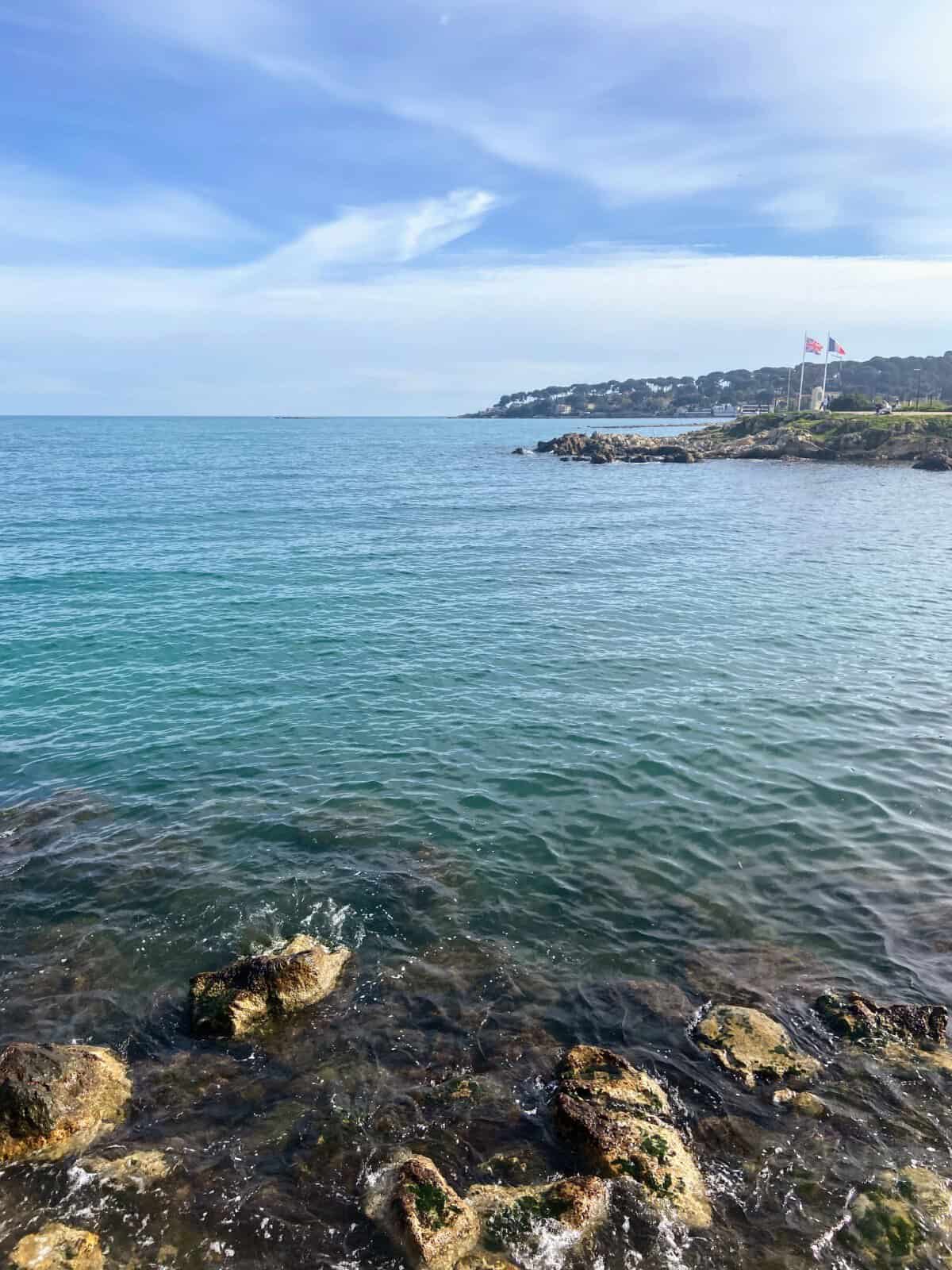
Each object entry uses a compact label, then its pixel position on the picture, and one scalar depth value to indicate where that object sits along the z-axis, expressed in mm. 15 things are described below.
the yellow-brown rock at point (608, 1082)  10930
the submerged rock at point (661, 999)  13047
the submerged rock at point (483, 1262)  8828
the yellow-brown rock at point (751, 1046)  11680
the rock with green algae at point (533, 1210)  9195
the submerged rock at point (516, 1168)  10070
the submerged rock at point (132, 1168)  10102
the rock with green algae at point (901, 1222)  9125
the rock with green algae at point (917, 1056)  11844
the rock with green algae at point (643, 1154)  9680
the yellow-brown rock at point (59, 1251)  8840
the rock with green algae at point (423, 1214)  8953
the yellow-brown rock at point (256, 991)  12672
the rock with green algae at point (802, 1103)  11039
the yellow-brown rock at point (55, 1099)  10523
